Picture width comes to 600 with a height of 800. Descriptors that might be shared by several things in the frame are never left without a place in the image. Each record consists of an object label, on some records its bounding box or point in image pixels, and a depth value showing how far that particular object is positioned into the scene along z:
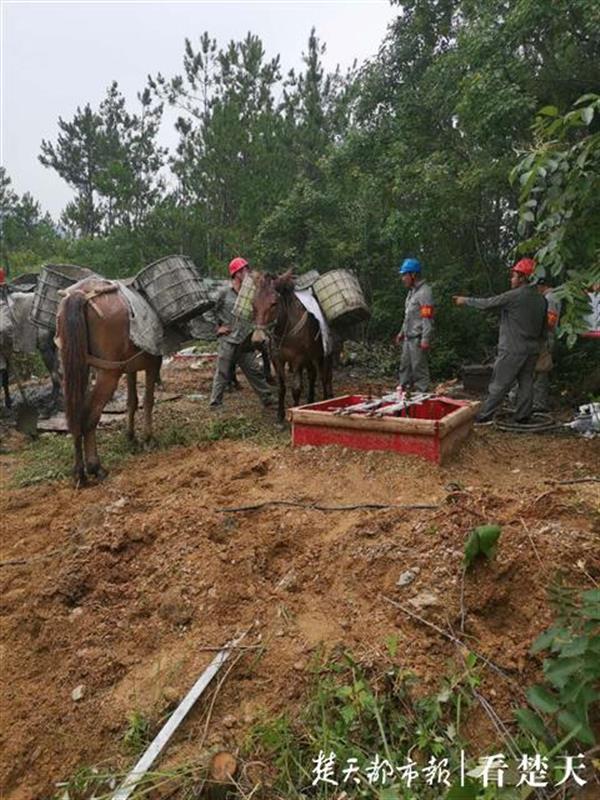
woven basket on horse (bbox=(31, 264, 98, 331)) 6.55
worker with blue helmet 8.02
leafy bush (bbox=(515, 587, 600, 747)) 1.97
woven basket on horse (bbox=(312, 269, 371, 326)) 7.63
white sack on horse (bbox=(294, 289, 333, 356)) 7.38
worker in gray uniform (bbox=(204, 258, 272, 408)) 8.24
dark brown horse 6.79
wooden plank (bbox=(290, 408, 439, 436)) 4.86
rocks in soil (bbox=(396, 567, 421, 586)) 3.07
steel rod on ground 2.17
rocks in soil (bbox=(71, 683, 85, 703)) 2.70
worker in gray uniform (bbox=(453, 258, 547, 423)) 6.97
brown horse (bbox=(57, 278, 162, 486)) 5.18
